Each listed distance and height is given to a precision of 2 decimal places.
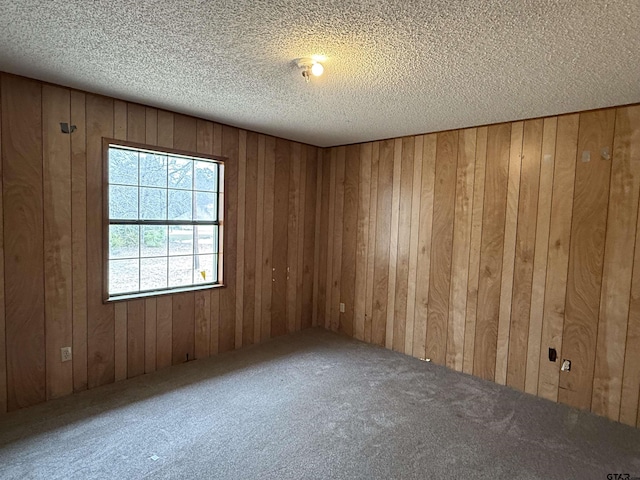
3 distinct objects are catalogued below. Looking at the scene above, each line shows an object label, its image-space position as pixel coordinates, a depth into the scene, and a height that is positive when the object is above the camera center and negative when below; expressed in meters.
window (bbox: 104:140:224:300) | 2.90 -0.04
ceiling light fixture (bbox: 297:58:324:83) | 1.94 +0.87
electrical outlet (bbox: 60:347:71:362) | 2.62 -1.07
